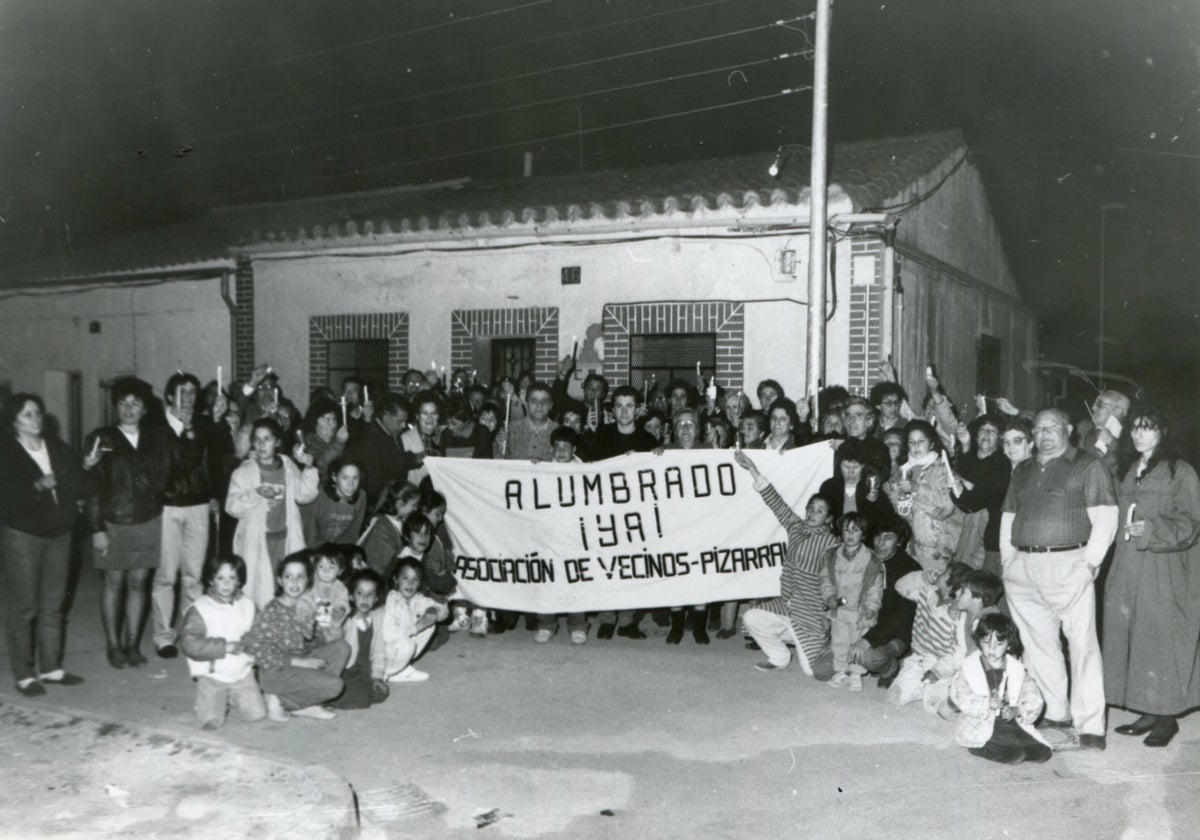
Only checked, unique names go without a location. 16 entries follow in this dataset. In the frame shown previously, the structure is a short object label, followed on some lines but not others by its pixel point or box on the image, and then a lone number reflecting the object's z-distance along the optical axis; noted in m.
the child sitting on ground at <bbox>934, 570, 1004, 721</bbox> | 5.53
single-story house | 10.18
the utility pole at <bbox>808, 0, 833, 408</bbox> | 8.86
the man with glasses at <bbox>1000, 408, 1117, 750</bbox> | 5.14
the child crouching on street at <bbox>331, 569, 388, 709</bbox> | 5.73
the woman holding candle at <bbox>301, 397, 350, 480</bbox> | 7.35
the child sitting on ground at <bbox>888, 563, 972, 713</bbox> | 5.66
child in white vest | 5.31
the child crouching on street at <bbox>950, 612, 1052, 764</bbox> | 5.02
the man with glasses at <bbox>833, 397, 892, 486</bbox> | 6.73
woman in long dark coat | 5.15
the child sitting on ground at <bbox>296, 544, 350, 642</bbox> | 5.71
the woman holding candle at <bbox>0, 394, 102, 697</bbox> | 5.75
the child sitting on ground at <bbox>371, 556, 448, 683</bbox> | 6.20
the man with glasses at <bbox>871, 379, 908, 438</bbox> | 7.69
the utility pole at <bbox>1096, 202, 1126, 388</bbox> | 15.42
